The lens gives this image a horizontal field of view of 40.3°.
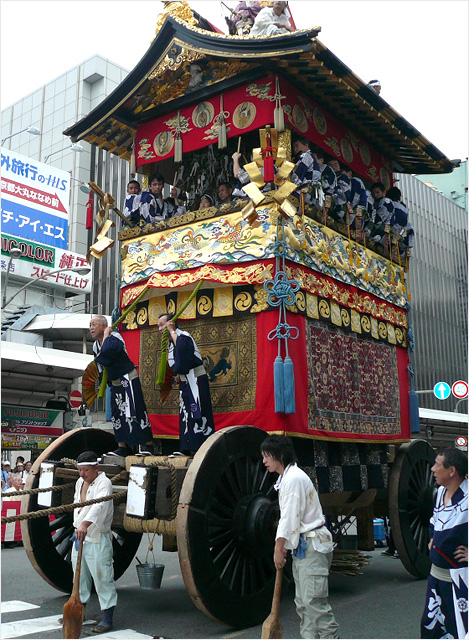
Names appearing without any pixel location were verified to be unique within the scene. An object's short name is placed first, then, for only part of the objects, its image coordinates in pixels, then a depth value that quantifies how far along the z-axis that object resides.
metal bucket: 6.44
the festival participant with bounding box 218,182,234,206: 8.49
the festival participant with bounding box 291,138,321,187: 7.52
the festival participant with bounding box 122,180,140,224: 8.65
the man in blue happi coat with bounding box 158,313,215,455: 6.55
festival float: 5.88
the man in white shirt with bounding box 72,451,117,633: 5.87
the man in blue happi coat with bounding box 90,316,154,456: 6.96
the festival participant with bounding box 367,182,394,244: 9.20
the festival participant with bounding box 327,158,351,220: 8.24
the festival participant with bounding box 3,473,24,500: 13.82
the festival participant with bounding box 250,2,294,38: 8.27
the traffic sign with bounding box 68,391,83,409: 17.89
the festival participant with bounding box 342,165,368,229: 8.62
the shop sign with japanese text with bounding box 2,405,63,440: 20.69
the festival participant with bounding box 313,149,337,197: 7.99
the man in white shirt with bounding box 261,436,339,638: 4.59
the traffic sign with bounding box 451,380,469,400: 13.09
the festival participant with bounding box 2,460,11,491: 15.37
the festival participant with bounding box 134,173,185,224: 8.55
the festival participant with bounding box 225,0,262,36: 8.81
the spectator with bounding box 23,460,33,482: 18.19
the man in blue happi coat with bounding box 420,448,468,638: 4.36
